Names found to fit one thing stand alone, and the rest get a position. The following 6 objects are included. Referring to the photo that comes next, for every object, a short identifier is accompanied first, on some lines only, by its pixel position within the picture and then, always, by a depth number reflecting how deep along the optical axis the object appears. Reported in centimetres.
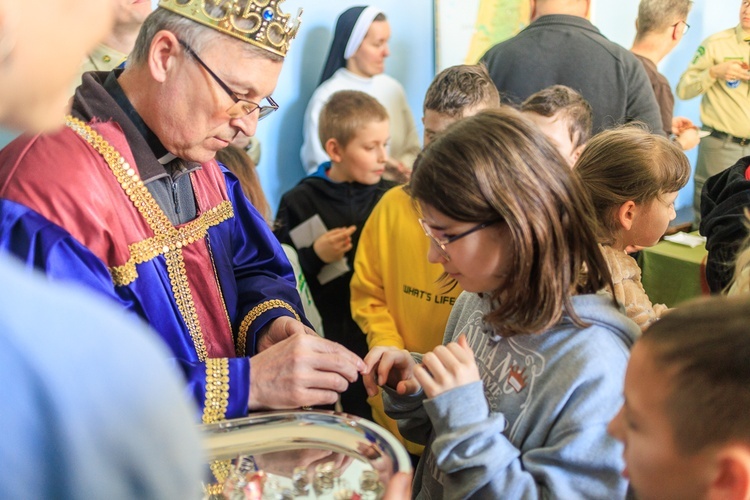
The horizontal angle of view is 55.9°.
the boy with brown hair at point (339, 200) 298
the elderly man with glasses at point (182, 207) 128
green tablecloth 306
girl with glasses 108
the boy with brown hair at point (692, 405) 85
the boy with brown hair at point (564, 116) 235
